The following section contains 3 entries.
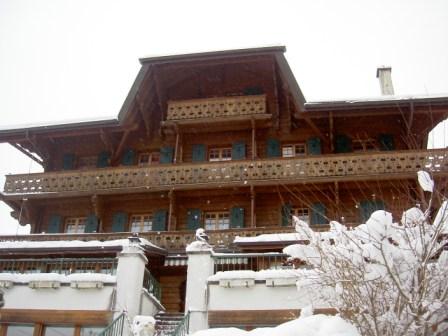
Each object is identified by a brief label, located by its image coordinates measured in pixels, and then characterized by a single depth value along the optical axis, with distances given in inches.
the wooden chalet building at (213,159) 784.9
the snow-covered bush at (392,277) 262.5
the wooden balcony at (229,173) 776.3
